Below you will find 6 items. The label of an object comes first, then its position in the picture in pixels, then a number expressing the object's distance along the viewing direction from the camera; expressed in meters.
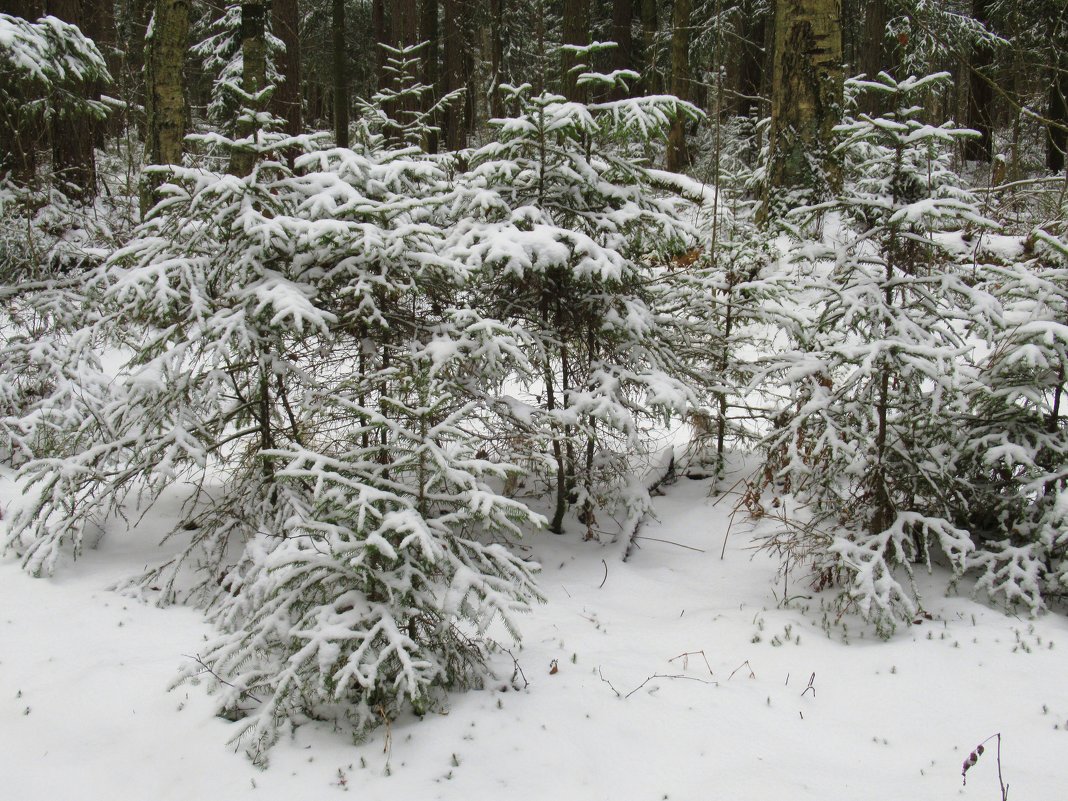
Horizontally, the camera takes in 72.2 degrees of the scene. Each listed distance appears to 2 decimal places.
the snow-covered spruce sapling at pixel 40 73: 7.49
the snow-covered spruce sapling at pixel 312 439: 3.75
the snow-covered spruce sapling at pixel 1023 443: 4.62
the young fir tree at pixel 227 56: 15.24
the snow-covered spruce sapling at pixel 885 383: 4.54
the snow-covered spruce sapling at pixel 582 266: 5.41
